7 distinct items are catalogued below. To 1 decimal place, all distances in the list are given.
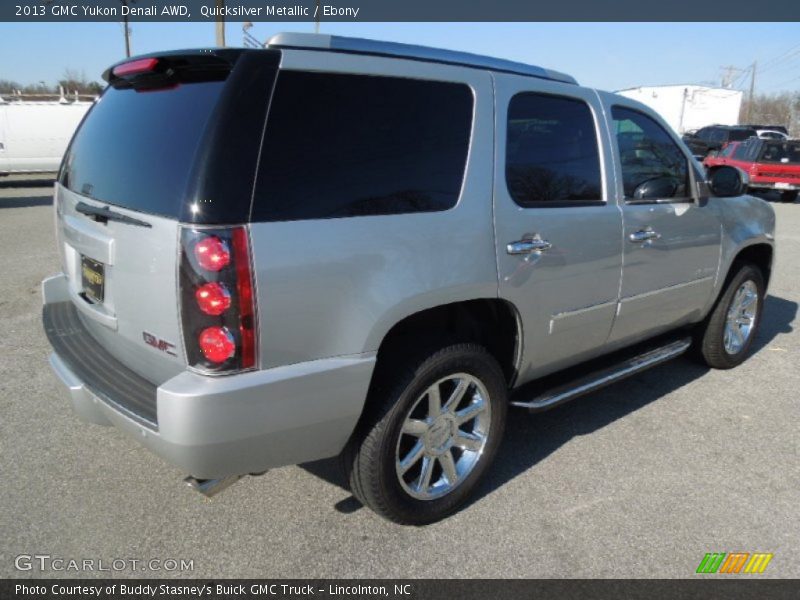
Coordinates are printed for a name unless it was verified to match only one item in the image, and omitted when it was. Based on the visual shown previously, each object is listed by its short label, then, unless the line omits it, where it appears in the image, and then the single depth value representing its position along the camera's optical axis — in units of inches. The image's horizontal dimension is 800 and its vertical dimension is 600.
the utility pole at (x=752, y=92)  2898.6
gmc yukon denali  84.1
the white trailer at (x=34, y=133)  643.5
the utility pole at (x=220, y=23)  657.6
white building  1301.7
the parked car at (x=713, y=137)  878.4
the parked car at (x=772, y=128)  1146.0
